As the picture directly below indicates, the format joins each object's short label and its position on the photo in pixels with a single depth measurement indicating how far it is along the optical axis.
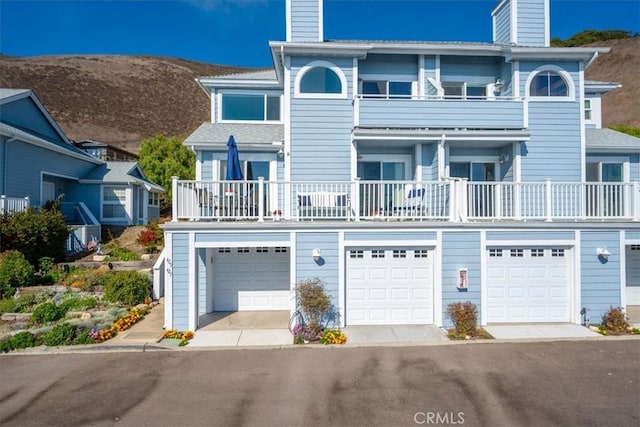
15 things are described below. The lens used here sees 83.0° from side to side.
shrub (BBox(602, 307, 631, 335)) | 8.76
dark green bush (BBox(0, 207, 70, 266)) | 12.38
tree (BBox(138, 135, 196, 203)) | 27.11
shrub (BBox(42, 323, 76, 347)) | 8.02
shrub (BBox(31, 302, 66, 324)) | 9.24
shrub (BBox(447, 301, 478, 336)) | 8.46
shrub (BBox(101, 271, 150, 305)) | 10.71
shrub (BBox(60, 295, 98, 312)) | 10.07
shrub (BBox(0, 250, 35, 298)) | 10.74
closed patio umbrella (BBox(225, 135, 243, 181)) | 10.03
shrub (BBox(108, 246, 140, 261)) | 14.23
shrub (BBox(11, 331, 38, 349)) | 7.89
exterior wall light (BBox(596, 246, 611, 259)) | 9.17
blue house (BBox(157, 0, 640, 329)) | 9.05
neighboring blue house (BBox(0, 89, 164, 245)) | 15.25
